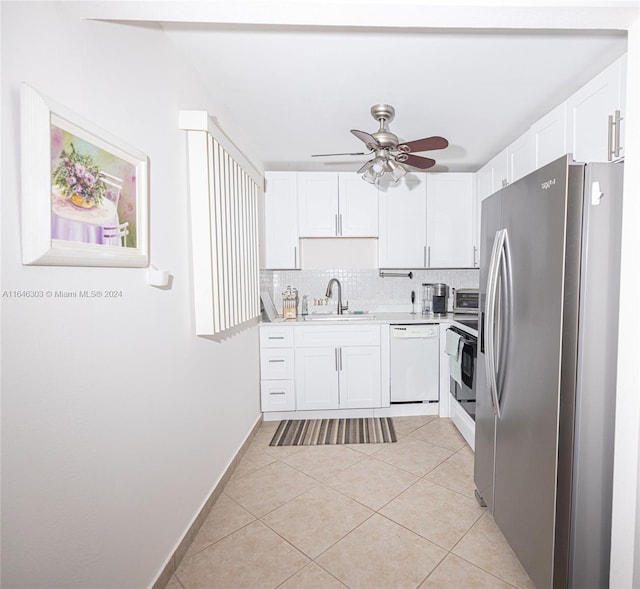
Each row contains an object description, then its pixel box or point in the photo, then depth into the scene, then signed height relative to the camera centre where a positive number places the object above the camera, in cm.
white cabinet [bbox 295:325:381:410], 309 -85
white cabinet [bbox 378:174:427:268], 333 +53
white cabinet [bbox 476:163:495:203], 297 +89
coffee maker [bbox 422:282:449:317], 348 -25
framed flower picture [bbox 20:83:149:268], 82 +26
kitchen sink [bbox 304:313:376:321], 342 -43
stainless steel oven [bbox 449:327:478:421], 243 -74
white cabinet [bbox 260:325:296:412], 308 -86
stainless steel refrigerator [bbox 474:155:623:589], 115 -33
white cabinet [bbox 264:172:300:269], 330 +56
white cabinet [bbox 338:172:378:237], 331 +70
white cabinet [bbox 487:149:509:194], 266 +89
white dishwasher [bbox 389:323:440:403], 310 -81
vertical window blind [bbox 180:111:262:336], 170 +31
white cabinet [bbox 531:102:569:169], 195 +88
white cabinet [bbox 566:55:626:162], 154 +81
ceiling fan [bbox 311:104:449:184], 197 +79
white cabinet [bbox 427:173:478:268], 335 +56
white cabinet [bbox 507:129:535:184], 229 +87
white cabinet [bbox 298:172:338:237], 330 +73
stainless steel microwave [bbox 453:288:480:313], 332 -25
